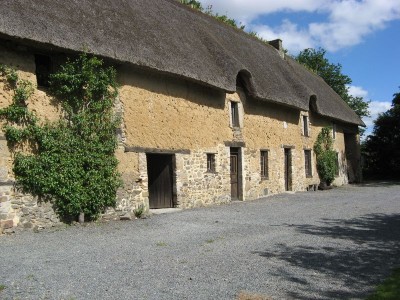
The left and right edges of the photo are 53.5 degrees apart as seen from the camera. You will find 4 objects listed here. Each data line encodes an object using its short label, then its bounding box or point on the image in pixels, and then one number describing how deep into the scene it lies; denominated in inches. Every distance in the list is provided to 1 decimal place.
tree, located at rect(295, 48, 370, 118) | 1483.8
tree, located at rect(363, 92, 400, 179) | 1123.3
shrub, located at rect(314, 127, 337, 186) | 832.3
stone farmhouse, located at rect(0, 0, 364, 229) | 344.2
